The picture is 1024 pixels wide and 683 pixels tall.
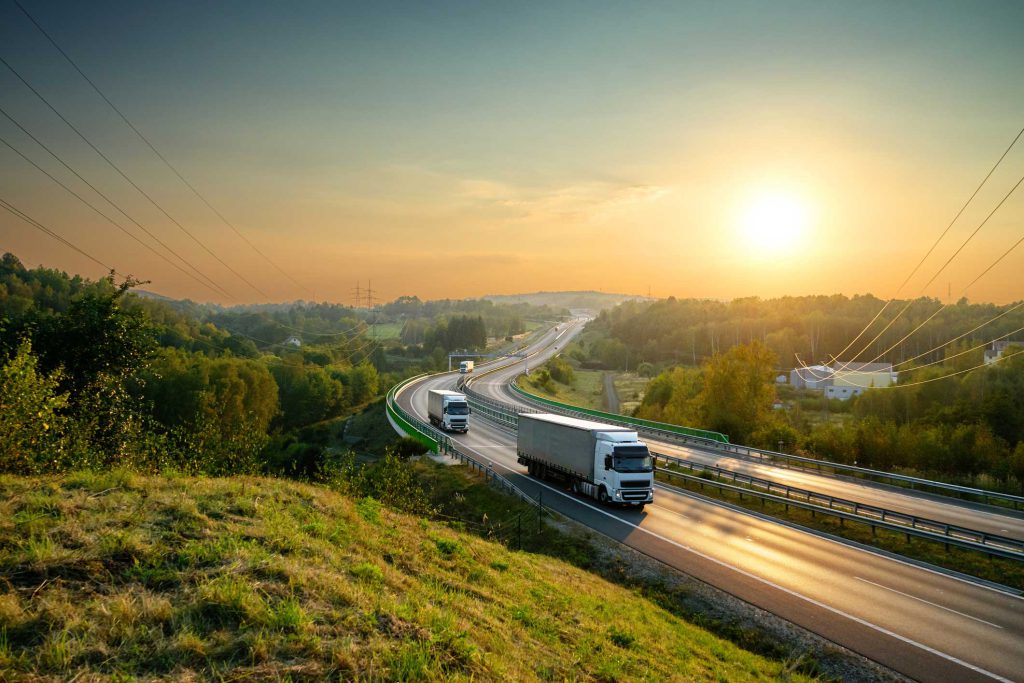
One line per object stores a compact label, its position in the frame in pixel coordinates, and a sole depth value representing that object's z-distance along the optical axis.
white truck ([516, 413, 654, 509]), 31.25
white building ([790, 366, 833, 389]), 129.00
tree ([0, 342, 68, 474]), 17.17
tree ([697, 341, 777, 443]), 63.28
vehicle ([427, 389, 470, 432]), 64.28
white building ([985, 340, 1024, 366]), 93.44
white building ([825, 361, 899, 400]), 117.75
